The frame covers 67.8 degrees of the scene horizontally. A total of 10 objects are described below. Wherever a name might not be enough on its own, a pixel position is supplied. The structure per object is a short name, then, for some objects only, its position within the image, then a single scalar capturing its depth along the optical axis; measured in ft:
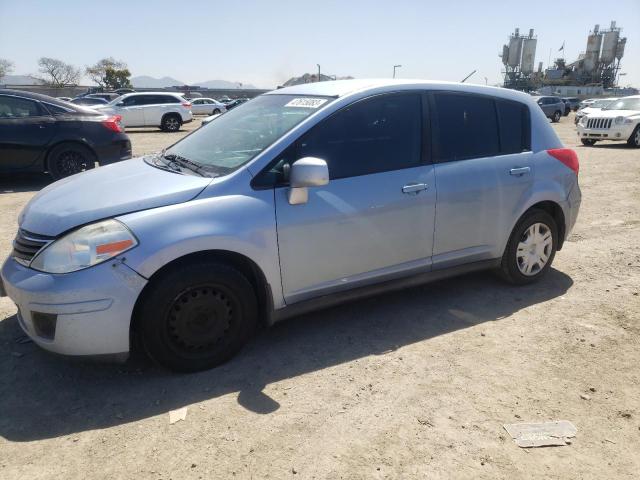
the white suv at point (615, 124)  48.88
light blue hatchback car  8.59
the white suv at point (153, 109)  66.90
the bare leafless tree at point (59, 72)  301.63
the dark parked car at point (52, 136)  25.44
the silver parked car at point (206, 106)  114.32
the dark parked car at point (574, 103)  141.64
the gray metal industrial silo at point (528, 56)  347.77
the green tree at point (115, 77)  276.21
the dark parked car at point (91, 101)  77.56
